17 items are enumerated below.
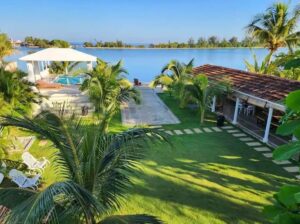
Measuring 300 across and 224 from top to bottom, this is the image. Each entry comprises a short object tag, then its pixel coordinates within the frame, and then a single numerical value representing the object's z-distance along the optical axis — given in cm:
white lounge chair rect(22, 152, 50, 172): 809
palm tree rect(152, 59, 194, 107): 1745
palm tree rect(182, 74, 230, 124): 1300
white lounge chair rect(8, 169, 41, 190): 698
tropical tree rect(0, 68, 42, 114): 924
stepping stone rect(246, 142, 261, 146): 1106
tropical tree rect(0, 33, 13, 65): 2867
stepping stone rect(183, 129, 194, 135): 1227
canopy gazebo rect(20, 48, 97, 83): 1769
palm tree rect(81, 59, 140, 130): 1086
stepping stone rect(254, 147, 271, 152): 1035
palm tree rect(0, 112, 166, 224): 353
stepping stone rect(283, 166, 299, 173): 867
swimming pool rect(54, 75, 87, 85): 2170
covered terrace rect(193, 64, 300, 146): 1126
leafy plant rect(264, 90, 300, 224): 115
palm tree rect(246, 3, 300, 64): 1916
